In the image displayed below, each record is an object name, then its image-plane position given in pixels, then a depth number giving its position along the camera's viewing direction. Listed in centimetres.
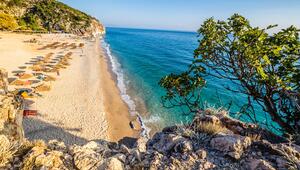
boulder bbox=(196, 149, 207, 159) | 409
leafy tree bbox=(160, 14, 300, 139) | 499
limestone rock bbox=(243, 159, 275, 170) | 354
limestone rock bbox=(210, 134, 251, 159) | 409
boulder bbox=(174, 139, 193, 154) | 434
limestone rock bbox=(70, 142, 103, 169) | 391
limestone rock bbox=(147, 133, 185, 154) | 466
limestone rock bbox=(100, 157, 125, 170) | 381
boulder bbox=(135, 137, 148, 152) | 471
